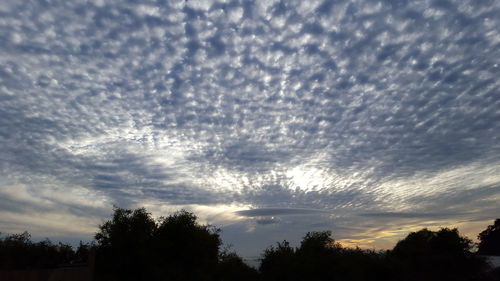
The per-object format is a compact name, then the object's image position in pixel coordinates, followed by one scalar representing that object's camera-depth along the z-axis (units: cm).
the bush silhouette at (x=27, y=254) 2464
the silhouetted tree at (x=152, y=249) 3133
